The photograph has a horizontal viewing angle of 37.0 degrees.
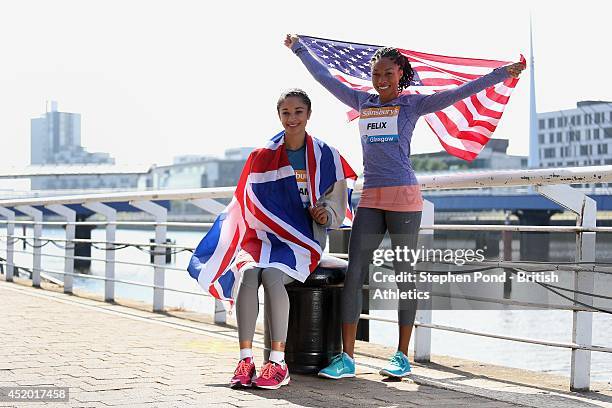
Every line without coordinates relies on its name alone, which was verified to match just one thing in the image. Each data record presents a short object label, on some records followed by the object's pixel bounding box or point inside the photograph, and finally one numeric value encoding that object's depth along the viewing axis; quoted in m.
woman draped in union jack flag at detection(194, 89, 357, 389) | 4.46
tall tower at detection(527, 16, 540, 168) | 60.88
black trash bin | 4.73
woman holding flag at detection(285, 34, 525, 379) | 4.57
